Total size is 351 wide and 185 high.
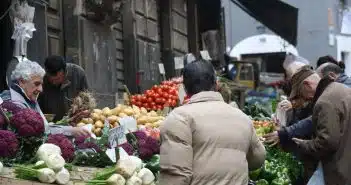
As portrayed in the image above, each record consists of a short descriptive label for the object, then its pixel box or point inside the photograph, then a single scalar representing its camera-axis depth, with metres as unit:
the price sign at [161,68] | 11.62
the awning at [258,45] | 27.75
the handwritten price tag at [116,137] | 5.06
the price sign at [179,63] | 11.70
